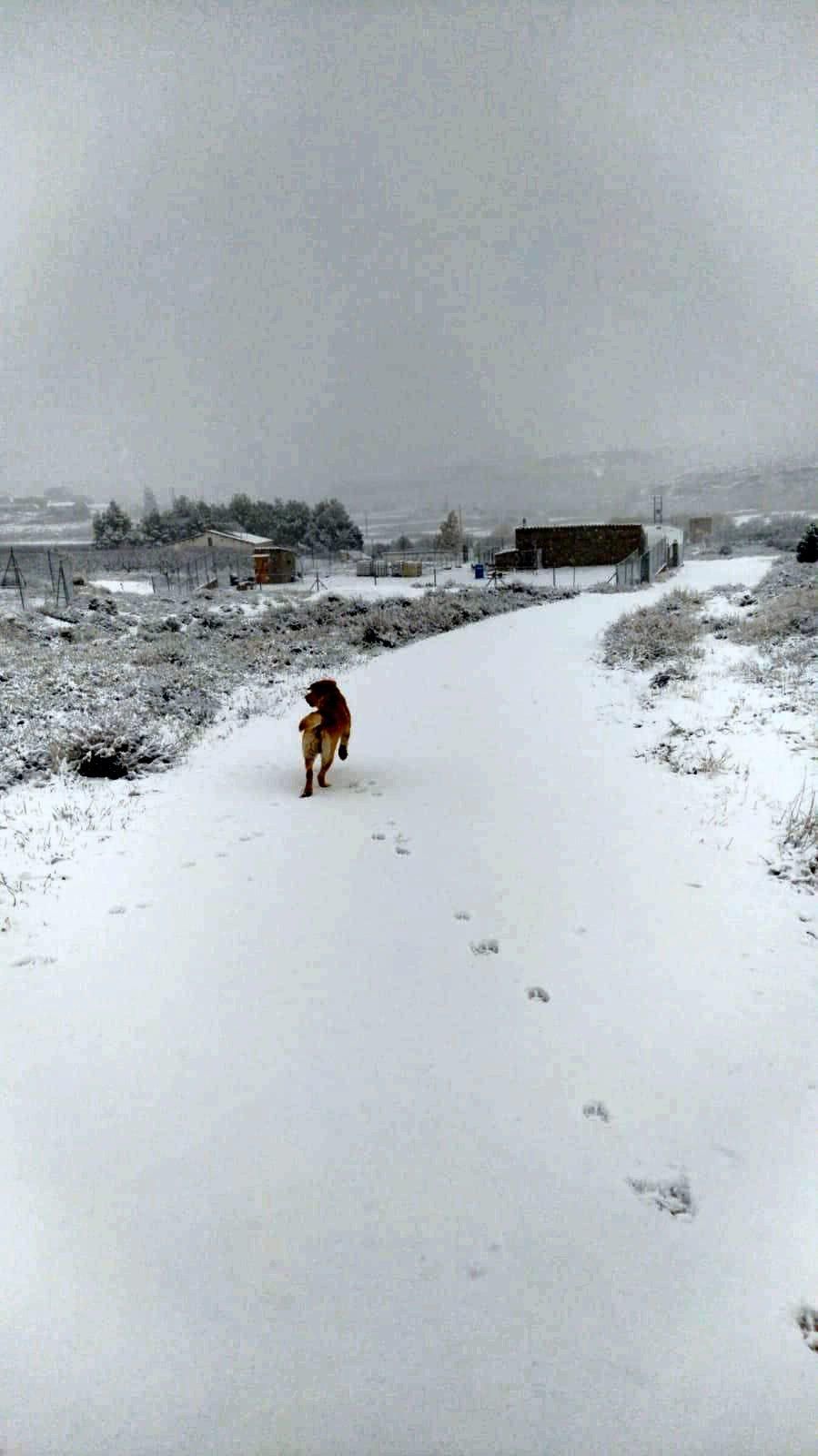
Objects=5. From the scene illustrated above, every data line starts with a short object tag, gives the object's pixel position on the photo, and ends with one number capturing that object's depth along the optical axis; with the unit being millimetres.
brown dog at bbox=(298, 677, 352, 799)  6797
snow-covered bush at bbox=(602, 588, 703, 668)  13773
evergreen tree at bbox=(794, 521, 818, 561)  29172
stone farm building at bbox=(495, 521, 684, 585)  46875
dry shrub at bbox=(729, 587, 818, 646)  13250
